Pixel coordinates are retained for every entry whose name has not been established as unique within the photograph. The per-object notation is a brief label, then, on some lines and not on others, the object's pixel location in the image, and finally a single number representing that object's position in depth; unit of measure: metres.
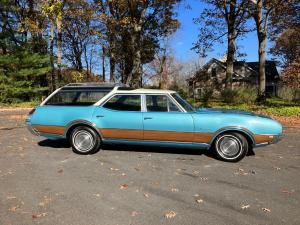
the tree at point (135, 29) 17.56
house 38.05
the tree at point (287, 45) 38.07
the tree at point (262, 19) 14.10
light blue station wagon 4.83
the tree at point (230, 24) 17.69
